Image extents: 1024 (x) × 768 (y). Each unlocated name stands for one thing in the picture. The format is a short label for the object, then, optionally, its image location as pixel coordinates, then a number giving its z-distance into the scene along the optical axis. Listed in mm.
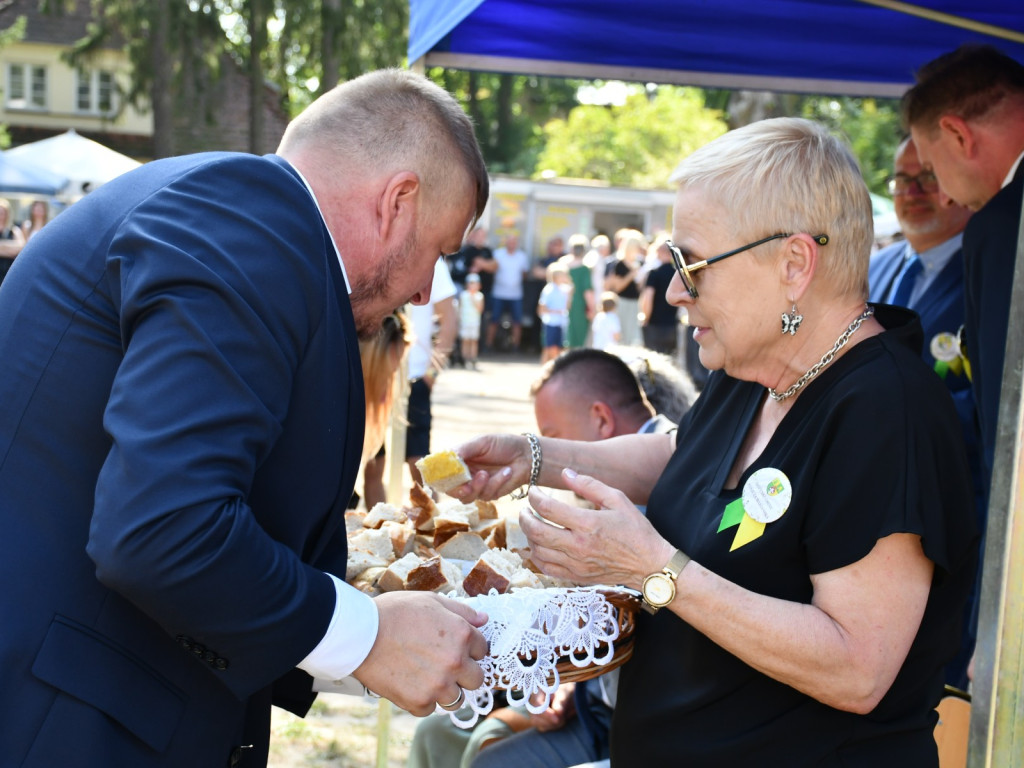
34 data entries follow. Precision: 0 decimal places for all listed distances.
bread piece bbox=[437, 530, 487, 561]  2428
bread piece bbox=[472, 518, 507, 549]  2465
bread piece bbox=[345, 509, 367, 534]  2527
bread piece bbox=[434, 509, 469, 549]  2457
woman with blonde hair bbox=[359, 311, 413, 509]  4047
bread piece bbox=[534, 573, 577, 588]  2104
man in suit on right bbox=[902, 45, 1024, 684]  2877
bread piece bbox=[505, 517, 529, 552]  2391
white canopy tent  16391
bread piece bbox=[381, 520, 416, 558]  2373
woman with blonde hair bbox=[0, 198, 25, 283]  9453
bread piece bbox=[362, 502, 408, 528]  2500
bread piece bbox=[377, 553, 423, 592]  2041
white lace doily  1783
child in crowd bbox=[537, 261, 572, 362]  15320
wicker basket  1876
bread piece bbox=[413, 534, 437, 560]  2369
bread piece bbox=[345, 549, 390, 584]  2150
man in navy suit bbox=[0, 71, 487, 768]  1273
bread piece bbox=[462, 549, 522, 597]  2027
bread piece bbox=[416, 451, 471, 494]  2438
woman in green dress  15156
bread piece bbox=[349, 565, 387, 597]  2078
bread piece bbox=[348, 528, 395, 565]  2295
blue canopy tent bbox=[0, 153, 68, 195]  15094
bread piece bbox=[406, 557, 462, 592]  2033
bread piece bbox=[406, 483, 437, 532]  2531
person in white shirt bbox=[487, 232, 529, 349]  18219
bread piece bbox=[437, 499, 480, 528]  2564
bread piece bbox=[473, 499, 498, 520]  2668
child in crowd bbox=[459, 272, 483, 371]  16484
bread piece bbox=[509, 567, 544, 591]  2080
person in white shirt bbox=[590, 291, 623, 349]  12758
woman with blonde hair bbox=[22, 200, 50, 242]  13652
